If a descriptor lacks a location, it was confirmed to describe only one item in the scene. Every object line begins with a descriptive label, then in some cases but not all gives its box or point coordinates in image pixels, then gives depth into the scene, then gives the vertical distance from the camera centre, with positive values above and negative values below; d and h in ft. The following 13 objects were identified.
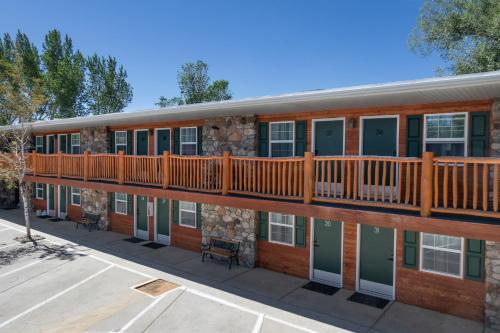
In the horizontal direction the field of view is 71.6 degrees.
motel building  23.38 -2.57
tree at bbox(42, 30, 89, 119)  106.52 +25.03
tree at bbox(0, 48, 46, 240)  49.26 +7.31
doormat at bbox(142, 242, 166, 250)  44.27 -11.55
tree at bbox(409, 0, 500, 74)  59.00 +23.54
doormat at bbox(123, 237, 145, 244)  47.03 -11.48
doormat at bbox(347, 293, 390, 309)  28.50 -12.07
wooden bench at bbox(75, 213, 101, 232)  52.85 -9.91
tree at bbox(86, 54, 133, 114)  116.06 +24.28
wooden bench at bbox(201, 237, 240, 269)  36.79 -10.10
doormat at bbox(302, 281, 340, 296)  30.90 -11.97
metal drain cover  30.08 -11.74
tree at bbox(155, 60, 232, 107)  130.62 +27.12
